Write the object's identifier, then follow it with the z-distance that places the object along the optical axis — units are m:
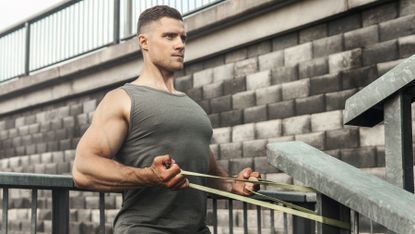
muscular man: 2.03
